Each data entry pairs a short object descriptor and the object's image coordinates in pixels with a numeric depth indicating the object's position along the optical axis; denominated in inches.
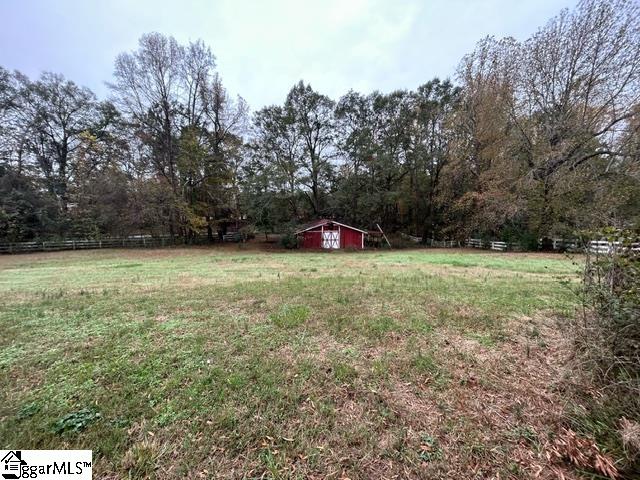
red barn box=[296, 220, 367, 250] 874.8
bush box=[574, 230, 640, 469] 78.1
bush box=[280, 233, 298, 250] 857.5
